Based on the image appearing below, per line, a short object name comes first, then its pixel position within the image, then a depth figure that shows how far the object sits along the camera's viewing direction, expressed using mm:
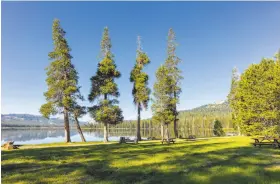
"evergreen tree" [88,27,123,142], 35812
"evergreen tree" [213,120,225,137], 71875
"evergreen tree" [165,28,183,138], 43919
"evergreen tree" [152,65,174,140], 40688
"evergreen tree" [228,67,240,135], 59906
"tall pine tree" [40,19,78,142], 33969
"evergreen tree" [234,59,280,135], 24234
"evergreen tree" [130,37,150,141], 39875
